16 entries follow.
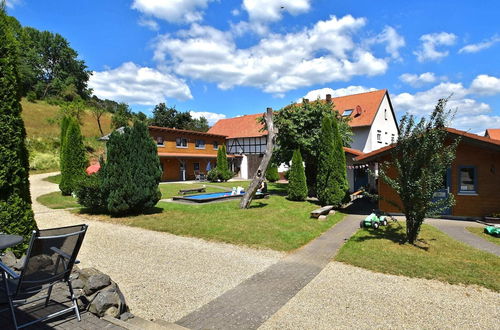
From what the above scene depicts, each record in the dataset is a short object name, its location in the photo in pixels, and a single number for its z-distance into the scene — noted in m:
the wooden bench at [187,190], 18.98
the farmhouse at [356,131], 29.86
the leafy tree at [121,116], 47.00
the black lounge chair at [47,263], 3.39
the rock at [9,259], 5.22
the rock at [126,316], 3.96
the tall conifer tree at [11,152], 6.07
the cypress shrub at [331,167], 15.28
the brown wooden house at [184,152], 30.47
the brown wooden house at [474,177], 11.38
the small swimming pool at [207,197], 16.02
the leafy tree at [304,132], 19.56
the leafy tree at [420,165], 7.64
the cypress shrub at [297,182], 17.48
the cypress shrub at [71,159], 17.70
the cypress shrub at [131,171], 11.59
